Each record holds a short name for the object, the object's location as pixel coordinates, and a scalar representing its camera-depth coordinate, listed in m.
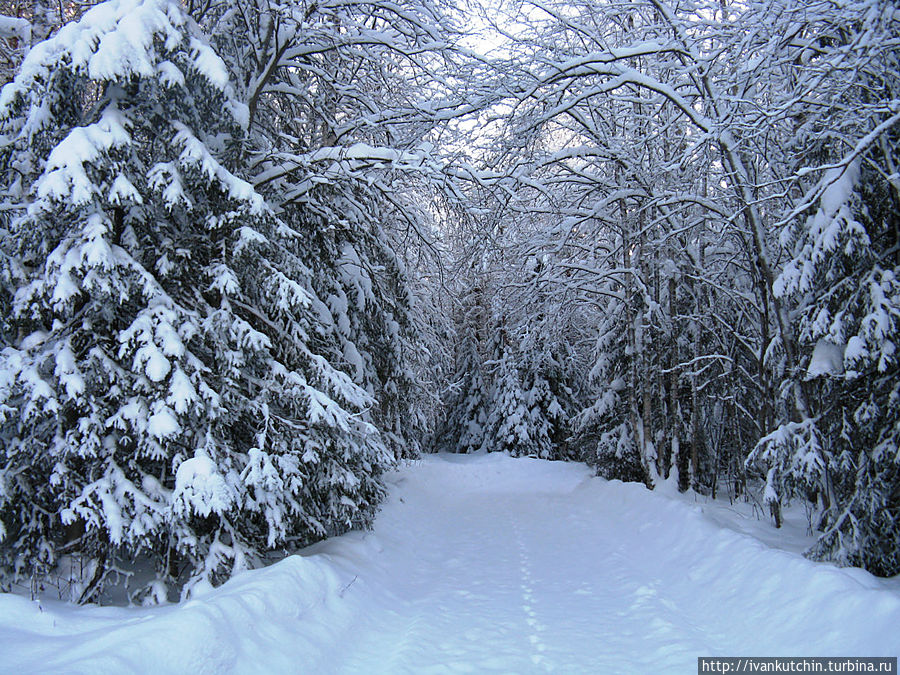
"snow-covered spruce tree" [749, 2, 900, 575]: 5.33
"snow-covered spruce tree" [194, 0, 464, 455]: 7.12
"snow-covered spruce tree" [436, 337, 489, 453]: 27.25
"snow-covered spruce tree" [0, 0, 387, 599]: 5.02
